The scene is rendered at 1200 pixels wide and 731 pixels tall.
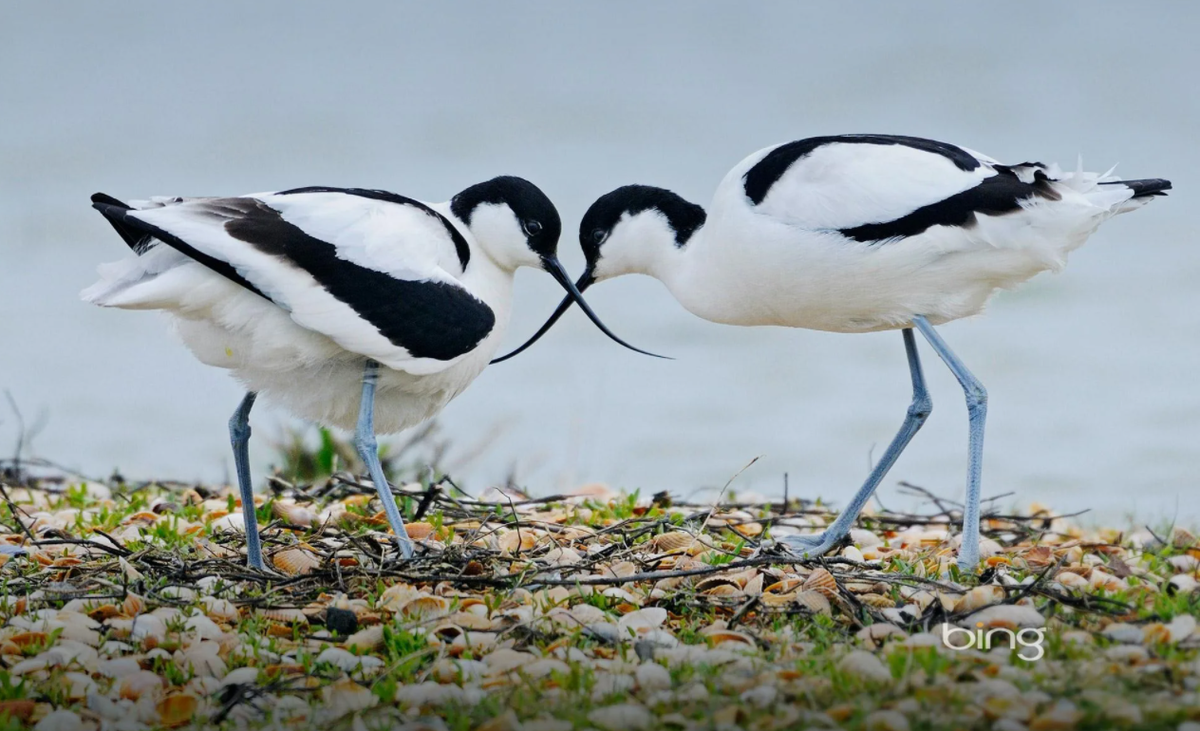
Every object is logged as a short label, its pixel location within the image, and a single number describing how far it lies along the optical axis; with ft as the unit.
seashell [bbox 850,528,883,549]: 36.06
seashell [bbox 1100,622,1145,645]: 23.04
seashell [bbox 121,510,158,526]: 36.49
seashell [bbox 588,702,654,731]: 20.27
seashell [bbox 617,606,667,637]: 26.00
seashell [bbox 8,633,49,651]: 24.99
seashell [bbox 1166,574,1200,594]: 28.04
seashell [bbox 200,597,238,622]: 26.99
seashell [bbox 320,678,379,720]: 21.91
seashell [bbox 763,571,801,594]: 28.43
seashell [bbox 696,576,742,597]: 28.71
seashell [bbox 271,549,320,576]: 30.94
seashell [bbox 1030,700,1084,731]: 18.69
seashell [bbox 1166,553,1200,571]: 32.35
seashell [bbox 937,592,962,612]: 26.27
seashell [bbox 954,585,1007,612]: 26.14
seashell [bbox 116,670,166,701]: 23.06
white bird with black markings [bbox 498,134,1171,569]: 31.68
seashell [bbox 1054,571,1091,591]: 28.34
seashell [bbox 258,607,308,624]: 26.99
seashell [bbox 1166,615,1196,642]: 22.49
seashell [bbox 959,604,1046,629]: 24.49
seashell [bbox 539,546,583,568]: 30.66
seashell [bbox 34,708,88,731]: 21.43
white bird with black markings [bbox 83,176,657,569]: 29.30
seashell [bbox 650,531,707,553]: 32.50
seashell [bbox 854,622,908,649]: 24.68
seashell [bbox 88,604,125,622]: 27.09
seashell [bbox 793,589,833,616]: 27.04
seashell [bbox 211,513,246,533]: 35.29
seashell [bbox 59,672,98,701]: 22.94
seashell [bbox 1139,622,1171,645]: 22.58
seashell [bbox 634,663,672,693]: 22.24
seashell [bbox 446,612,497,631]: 26.27
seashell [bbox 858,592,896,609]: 27.71
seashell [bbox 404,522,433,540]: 33.83
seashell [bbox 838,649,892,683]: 21.26
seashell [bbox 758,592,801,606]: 27.50
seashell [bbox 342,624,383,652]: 25.40
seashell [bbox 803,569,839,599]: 27.61
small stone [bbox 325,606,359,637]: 26.48
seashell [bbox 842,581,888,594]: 28.53
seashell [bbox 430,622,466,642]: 25.99
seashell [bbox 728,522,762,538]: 37.19
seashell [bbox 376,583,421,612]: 27.55
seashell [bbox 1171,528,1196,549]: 35.99
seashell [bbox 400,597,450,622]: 27.04
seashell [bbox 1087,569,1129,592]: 28.32
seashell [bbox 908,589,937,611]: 27.40
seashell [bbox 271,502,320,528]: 35.94
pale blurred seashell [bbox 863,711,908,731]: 19.02
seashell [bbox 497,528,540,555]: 32.14
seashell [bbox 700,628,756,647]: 25.02
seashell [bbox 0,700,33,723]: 21.85
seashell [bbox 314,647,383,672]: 24.16
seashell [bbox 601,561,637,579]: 29.75
